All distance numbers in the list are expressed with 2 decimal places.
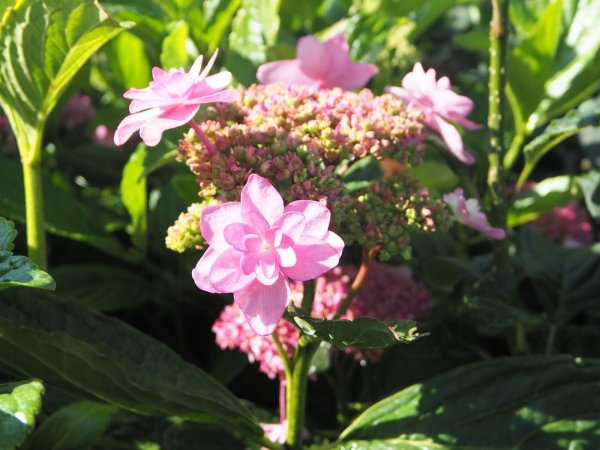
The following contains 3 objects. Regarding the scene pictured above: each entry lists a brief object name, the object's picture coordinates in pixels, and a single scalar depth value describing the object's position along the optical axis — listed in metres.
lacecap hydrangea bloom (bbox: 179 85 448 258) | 0.36
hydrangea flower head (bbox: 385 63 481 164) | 0.42
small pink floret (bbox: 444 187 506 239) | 0.40
